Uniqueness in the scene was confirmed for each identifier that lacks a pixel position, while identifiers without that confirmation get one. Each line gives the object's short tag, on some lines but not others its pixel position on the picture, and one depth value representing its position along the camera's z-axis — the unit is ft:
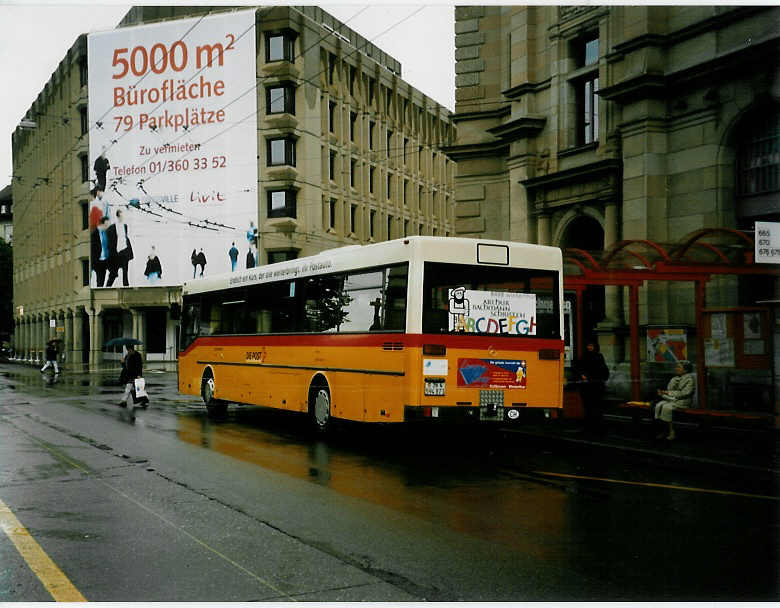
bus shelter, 48.57
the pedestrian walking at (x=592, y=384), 50.78
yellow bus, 39.17
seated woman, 44.18
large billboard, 175.94
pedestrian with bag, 66.72
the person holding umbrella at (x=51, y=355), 126.52
